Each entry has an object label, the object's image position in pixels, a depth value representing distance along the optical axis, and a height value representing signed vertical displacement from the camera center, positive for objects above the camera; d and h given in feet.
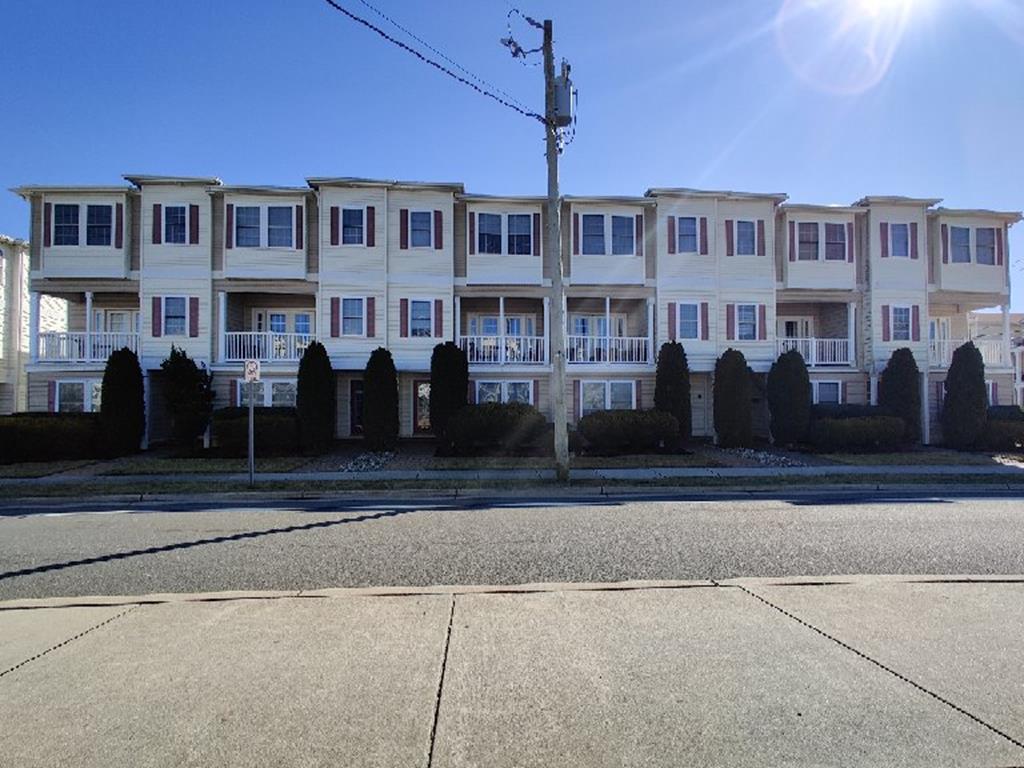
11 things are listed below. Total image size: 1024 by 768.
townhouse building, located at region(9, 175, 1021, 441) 68.44 +13.47
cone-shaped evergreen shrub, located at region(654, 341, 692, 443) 66.33 +1.25
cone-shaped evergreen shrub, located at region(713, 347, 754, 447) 66.49 -0.64
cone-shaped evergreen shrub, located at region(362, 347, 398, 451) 62.34 -0.61
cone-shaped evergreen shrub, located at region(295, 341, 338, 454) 61.62 -0.28
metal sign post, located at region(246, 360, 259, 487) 42.70 +1.50
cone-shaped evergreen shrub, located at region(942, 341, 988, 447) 66.44 -0.49
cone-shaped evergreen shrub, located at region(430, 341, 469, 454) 63.05 +1.34
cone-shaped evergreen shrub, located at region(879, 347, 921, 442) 69.36 +0.67
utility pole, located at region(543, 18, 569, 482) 45.16 +9.58
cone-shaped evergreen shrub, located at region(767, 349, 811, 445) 66.80 -0.33
